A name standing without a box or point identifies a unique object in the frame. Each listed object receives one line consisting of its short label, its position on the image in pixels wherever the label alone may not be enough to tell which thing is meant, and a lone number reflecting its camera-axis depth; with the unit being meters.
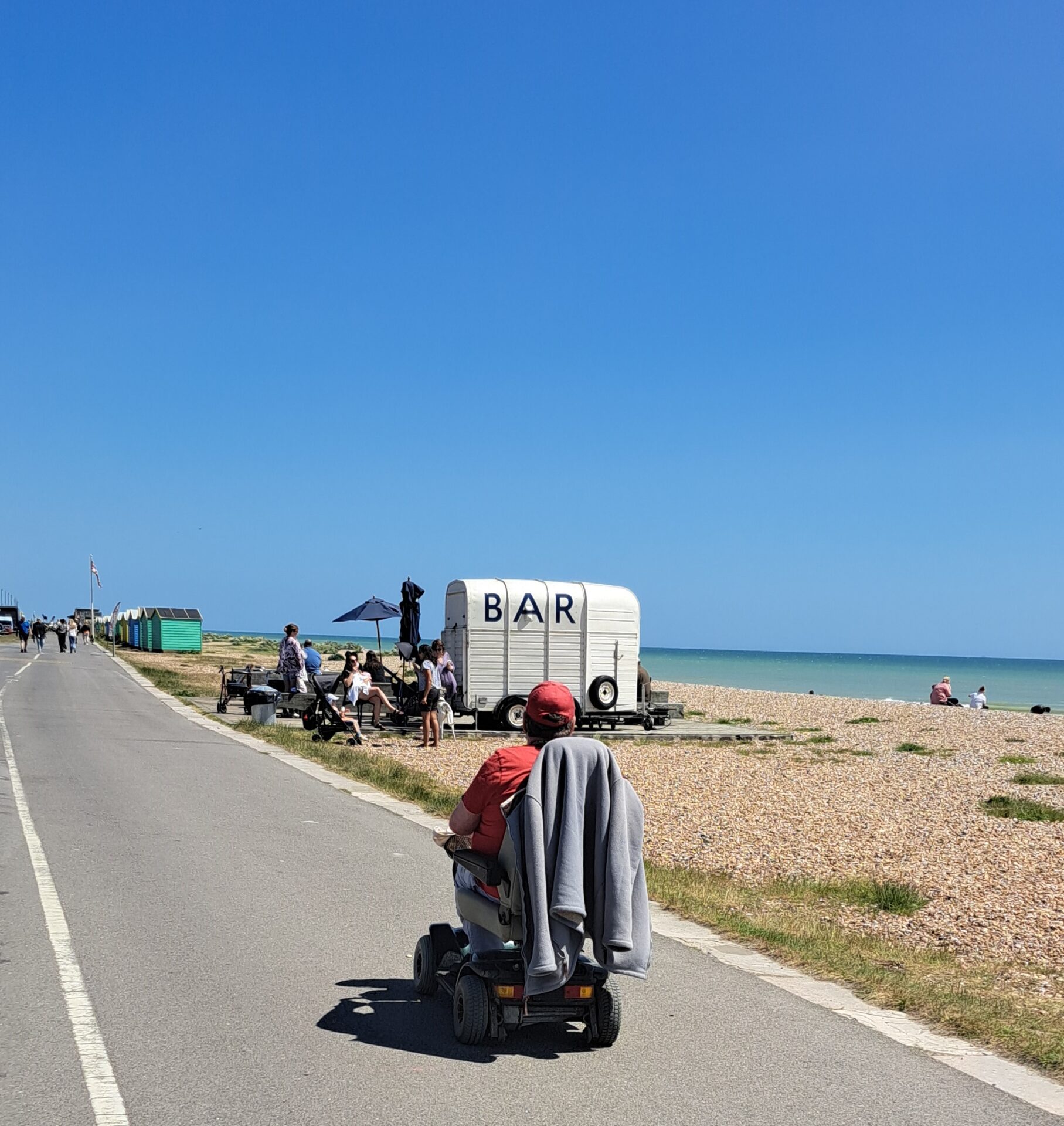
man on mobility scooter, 4.77
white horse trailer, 22.19
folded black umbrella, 24.72
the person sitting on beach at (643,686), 24.09
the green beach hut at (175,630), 67.88
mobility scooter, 4.97
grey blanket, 4.75
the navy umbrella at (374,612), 25.31
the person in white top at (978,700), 38.91
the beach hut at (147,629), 70.27
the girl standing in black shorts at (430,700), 19.48
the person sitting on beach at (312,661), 26.03
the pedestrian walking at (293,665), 22.31
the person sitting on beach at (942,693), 40.03
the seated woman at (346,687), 20.90
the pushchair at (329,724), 19.75
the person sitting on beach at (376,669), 24.44
